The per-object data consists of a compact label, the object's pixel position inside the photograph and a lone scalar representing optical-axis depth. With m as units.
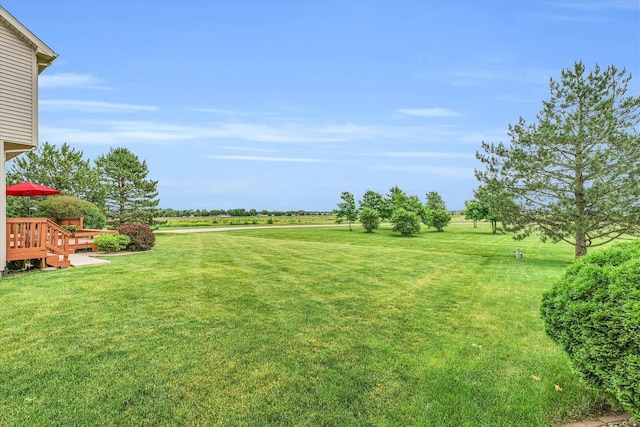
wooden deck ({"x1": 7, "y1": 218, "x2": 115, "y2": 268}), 8.60
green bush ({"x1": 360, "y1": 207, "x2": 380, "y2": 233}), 35.50
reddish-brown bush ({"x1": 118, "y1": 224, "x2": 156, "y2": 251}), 13.59
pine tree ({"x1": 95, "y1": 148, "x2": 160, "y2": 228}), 26.50
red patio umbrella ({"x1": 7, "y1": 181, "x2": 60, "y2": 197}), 13.27
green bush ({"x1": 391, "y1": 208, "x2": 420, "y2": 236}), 31.70
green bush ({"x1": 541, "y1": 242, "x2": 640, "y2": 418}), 2.50
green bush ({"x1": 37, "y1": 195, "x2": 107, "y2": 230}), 18.75
